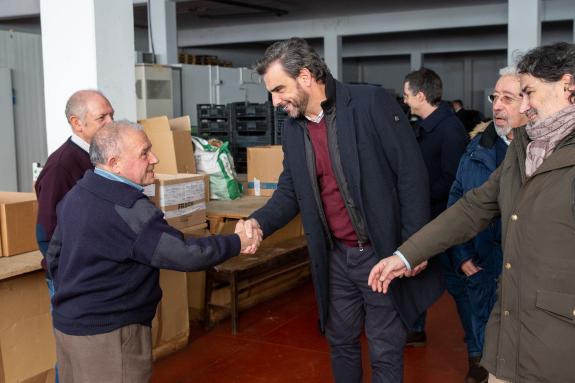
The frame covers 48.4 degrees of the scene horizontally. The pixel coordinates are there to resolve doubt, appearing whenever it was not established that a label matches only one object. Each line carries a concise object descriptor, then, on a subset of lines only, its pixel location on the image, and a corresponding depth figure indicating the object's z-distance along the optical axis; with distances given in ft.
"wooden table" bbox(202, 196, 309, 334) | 14.30
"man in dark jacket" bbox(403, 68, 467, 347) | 11.71
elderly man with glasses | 9.05
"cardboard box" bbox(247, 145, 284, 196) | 17.21
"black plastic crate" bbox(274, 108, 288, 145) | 19.74
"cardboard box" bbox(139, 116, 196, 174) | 13.78
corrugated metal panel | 20.45
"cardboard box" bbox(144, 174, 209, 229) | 12.08
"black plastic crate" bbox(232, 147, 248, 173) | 20.51
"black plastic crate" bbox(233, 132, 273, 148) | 19.99
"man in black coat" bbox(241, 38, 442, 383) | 7.85
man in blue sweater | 6.78
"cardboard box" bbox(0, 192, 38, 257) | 10.44
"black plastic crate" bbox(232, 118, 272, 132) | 19.96
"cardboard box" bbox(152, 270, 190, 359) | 12.73
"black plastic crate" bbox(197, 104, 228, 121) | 21.20
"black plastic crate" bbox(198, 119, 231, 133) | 21.11
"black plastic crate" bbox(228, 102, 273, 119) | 19.91
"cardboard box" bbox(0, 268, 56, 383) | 10.10
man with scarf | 5.54
